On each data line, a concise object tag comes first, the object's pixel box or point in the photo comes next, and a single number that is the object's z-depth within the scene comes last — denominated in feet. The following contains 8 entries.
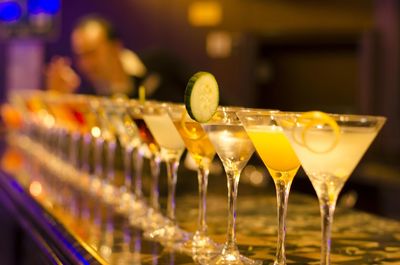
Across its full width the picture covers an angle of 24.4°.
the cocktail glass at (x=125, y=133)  4.77
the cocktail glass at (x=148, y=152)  4.37
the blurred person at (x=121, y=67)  16.56
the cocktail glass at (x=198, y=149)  3.88
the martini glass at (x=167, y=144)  4.09
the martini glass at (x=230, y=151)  3.55
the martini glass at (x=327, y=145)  3.02
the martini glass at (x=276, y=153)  3.31
